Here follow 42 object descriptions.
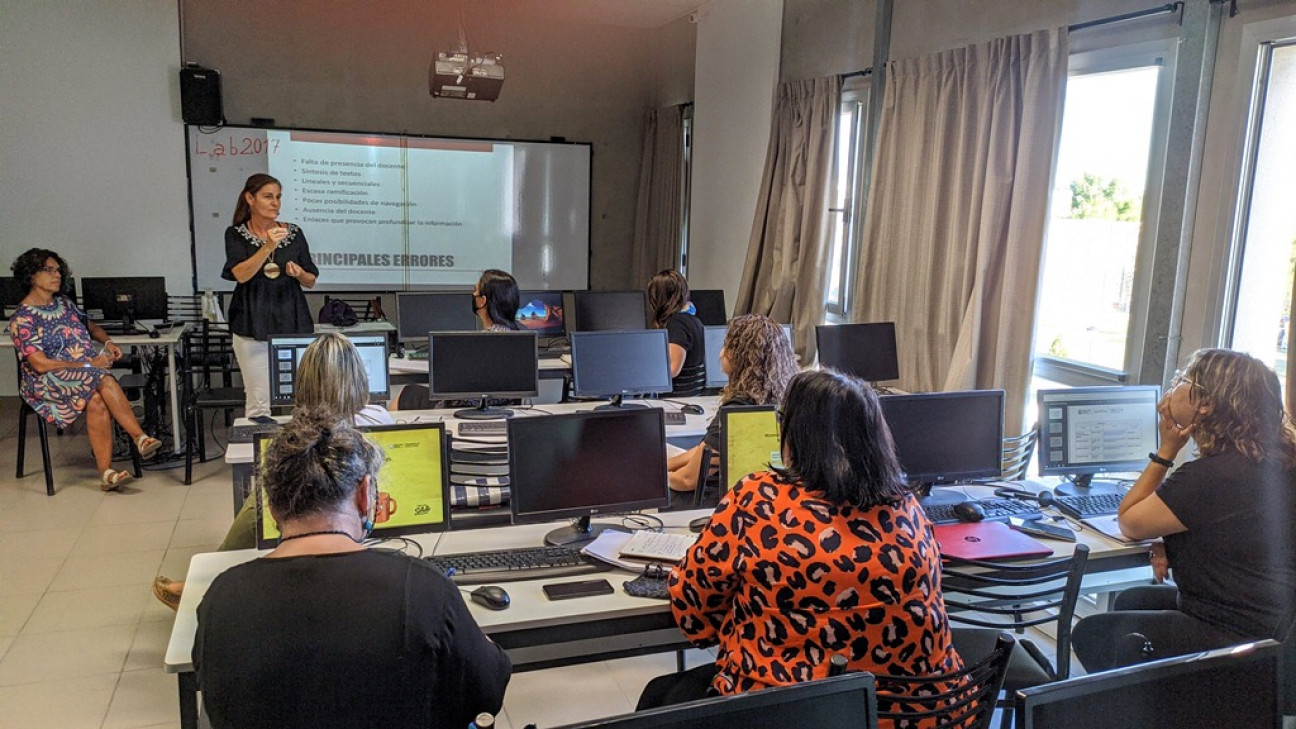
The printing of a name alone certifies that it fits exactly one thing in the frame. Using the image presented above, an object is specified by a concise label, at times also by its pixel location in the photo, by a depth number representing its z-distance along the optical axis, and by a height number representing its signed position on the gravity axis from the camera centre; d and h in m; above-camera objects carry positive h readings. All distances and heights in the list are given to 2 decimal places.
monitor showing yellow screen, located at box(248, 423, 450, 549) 2.44 -0.64
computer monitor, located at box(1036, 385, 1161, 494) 3.08 -0.54
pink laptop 2.51 -0.79
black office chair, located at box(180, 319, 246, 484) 5.21 -0.90
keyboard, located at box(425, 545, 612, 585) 2.34 -0.84
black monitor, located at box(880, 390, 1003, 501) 2.88 -0.54
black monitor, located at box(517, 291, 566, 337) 5.76 -0.36
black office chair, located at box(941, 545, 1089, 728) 2.20 -0.86
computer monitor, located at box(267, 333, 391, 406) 3.67 -0.49
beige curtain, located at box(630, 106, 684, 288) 7.80 +0.58
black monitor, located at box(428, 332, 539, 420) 3.92 -0.50
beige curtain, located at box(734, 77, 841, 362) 5.48 +0.33
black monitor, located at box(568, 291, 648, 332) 5.45 -0.33
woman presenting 4.33 -0.15
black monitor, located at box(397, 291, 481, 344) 5.11 -0.36
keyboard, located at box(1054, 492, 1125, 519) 2.89 -0.76
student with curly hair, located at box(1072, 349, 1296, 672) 2.21 -0.62
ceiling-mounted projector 5.70 +1.16
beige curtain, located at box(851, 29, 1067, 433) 3.91 +0.30
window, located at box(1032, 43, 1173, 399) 3.53 +0.25
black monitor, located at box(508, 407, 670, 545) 2.54 -0.61
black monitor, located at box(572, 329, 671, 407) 4.06 -0.49
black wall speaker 6.77 +1.14
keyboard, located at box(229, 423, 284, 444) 3.51 -0.75
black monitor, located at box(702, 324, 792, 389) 4.84 -0.45
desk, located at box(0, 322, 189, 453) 5.32 -0.61
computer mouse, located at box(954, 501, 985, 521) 2.78 -0.76
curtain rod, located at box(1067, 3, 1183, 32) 3.30 +1.01
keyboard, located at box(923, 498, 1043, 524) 2.81 -0.78
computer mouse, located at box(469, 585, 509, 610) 2.16 -0.84
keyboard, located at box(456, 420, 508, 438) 3.72 -0.74
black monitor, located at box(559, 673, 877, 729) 0.97 -0.51
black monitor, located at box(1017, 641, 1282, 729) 1.05 -0.52
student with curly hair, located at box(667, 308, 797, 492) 3.14 -0.38
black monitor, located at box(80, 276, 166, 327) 5.90 -0.38
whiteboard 7.14 +0.41
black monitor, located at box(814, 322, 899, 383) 4.49 -0.42
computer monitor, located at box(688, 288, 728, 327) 6.02 -0.30
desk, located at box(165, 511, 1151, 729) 2.00 -0.87
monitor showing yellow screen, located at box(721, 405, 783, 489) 2.77 -0.56
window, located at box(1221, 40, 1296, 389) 3.06 +0.20
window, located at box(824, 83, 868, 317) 5.33 +0.47
